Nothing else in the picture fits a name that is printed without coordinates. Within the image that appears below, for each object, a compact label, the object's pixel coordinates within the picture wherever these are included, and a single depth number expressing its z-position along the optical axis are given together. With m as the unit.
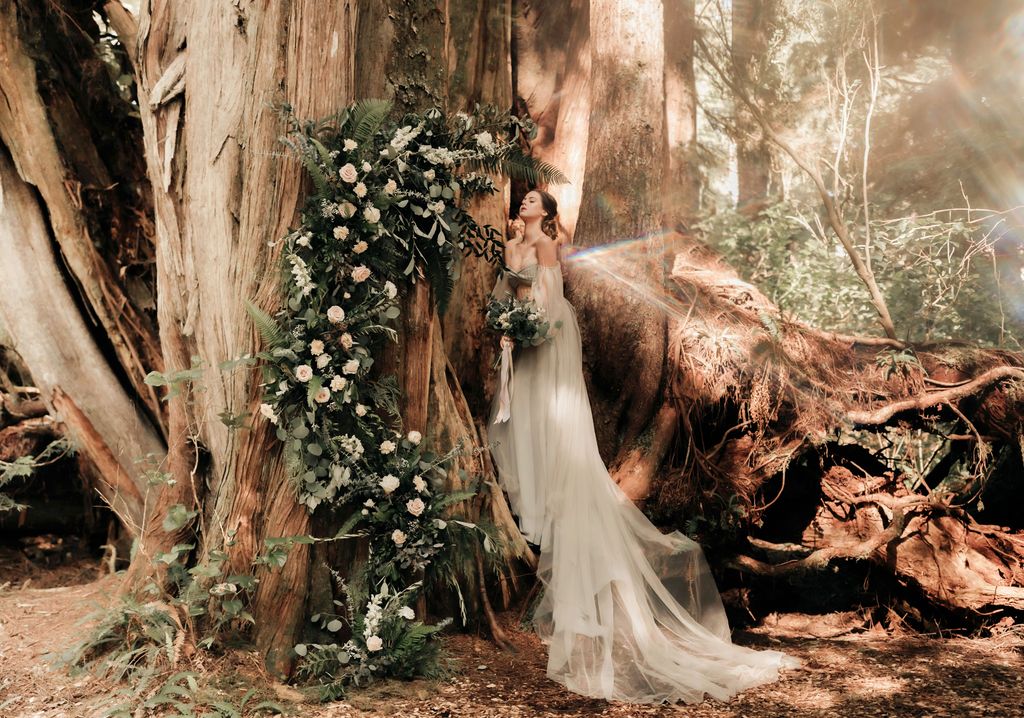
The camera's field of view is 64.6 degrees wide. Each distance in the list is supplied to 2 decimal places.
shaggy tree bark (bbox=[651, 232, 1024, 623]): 5.24
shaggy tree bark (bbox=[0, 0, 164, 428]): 5.04
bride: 3.86
